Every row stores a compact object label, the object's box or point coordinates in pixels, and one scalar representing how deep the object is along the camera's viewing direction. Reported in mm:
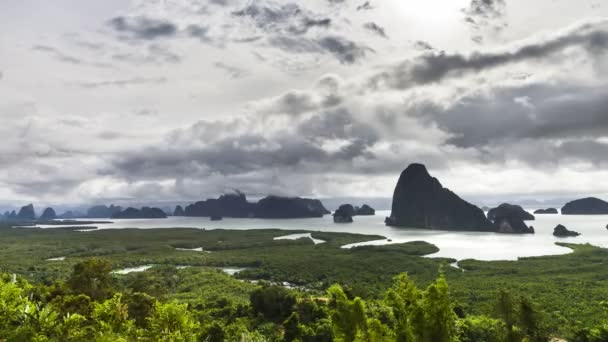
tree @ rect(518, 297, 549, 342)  33500
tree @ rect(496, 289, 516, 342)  34438
